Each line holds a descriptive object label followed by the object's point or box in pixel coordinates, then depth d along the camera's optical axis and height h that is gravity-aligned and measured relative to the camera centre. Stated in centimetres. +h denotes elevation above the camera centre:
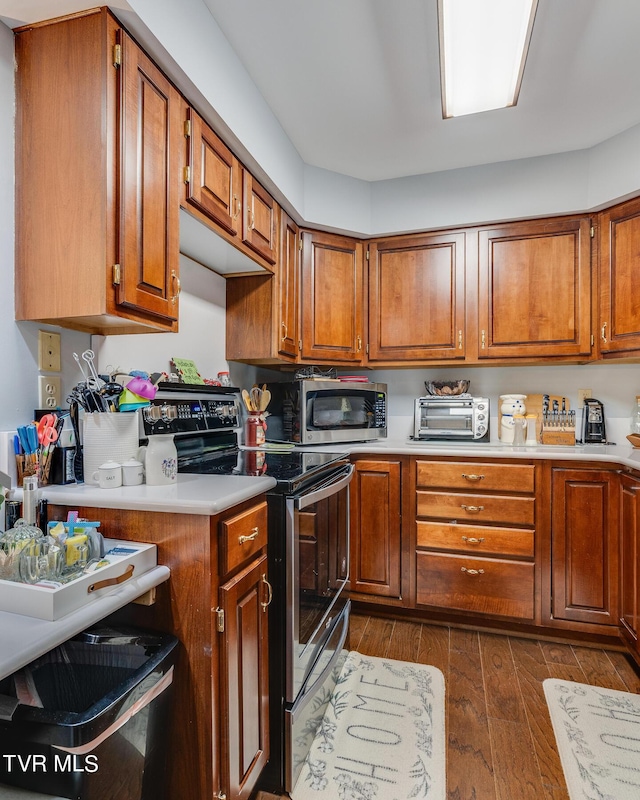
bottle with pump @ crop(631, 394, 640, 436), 246 -12
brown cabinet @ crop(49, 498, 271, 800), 103 -56
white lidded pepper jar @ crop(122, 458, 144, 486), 124 -21
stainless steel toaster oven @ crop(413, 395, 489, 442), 259 -13
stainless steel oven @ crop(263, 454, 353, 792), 133 -72
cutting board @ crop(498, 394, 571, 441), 268 -4
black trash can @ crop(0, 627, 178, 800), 74 -60
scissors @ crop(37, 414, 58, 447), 123 -10
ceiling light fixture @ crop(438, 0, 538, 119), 135 +119
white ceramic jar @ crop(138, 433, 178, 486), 123 -18
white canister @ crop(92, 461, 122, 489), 120 -21
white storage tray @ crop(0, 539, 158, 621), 77 -36
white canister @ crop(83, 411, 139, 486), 126 -13
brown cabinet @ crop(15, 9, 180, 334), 115 +60
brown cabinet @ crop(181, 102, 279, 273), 150 +79
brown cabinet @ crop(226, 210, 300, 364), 231 +44
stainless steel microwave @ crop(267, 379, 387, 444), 244 -9
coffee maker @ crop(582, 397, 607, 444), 256 -16
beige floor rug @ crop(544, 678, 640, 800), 135 -118
